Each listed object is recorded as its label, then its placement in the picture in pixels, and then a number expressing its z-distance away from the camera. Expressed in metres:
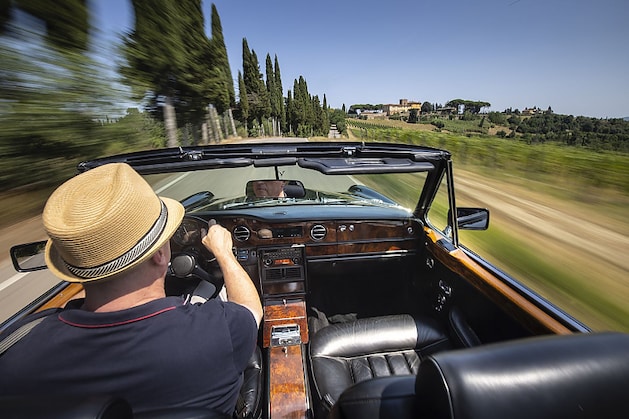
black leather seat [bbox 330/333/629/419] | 0.72
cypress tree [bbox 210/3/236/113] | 24.56
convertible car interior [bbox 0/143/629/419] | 0.77
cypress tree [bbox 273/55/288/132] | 52.69
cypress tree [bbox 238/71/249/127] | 41.91
